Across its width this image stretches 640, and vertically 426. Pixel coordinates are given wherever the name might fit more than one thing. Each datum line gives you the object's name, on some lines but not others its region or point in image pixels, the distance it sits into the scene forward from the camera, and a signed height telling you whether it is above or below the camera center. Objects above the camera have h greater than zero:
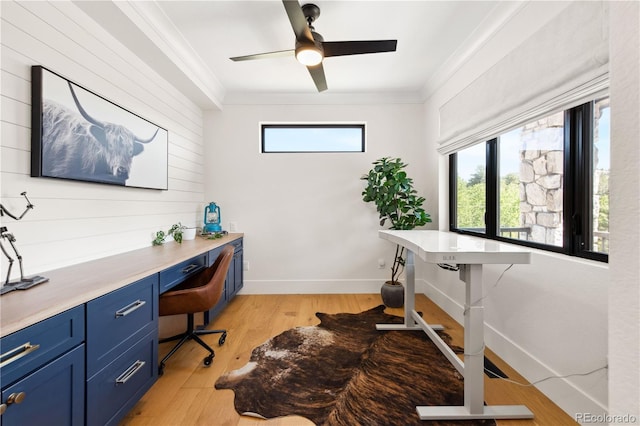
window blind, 1.35 +0.88
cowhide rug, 1.60 -1.19
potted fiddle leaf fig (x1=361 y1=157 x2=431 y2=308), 3.01 +0.13
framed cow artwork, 1.48 +0.50
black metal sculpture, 1.17 -0.34
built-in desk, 0.93 -0.57
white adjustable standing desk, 1.46 -0.68
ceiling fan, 1.79 +1.22
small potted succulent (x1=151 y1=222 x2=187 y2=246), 2.52 -0.24
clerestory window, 3.66 +1.04
